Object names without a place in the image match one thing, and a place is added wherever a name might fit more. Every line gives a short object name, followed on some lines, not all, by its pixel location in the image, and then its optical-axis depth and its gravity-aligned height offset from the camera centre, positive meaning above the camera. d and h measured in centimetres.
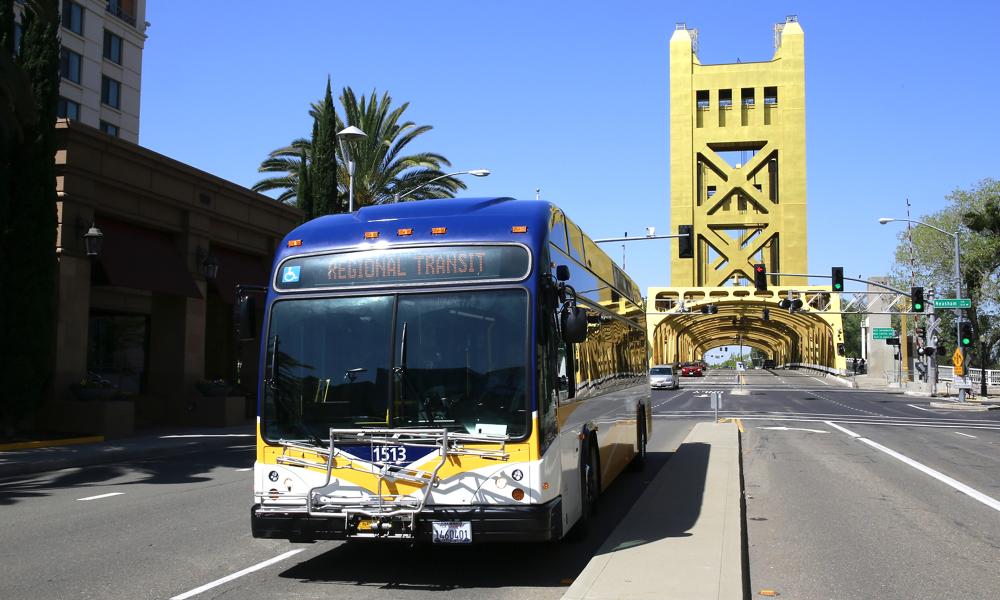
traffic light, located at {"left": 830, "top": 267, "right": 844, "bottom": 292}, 4325 +455
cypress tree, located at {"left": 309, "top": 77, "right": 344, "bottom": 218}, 3184 +698
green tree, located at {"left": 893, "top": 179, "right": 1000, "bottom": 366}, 6266 +899
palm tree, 3631 +834
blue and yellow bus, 744 -6
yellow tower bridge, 9662 +2218
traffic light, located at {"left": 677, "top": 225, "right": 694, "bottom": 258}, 3294 +472
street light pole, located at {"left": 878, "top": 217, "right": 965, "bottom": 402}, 4375 +424
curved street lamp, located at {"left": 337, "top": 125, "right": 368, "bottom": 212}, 2406 +612
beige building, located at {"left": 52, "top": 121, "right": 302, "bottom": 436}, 2173 +247
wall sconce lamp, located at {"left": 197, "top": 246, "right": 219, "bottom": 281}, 2642 +301
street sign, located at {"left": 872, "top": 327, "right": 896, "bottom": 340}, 6762 +308
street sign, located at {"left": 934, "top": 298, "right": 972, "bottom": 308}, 4272 +336
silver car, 6284 -18
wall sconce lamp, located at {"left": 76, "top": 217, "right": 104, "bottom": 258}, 2125 +295
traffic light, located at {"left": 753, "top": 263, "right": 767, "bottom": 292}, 4341 +458
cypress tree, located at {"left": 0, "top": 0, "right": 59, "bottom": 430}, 1978 +279
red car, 9308 +45
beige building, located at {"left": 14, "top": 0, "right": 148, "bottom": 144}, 4341 +1496
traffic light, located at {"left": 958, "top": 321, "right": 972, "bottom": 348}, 4185 +188
